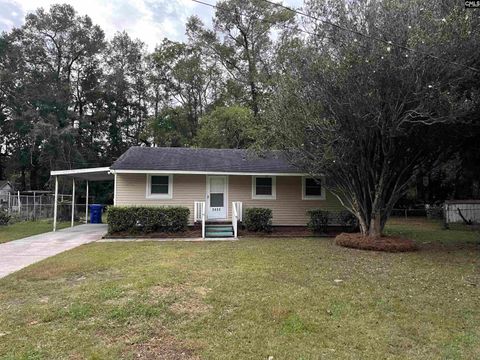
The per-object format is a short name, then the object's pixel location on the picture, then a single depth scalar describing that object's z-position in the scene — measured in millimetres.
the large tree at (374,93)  8391
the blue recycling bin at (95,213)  19859
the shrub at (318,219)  13766
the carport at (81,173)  14461
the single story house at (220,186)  14500
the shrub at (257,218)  13656
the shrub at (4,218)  16500
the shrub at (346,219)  14262
